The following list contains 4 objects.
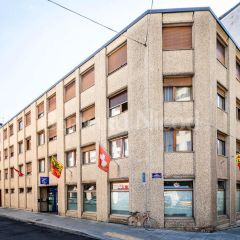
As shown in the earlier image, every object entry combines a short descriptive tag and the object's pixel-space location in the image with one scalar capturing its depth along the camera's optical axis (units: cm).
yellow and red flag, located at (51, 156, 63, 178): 2091
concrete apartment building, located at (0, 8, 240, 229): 1429
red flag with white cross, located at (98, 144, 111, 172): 1581
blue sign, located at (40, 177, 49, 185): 2315
